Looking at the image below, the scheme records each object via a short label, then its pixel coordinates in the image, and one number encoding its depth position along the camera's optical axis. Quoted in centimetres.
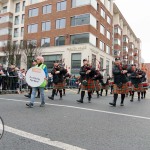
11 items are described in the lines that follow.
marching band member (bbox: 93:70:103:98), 1309
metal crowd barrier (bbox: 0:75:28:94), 1435
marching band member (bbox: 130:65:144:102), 1288
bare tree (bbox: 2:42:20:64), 3603
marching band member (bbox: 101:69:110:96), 1605
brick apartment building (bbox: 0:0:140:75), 3297
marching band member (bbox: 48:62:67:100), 1096
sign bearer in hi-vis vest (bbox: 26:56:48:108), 813
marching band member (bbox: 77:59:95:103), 987
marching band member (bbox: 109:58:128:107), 912
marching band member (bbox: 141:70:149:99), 1359
